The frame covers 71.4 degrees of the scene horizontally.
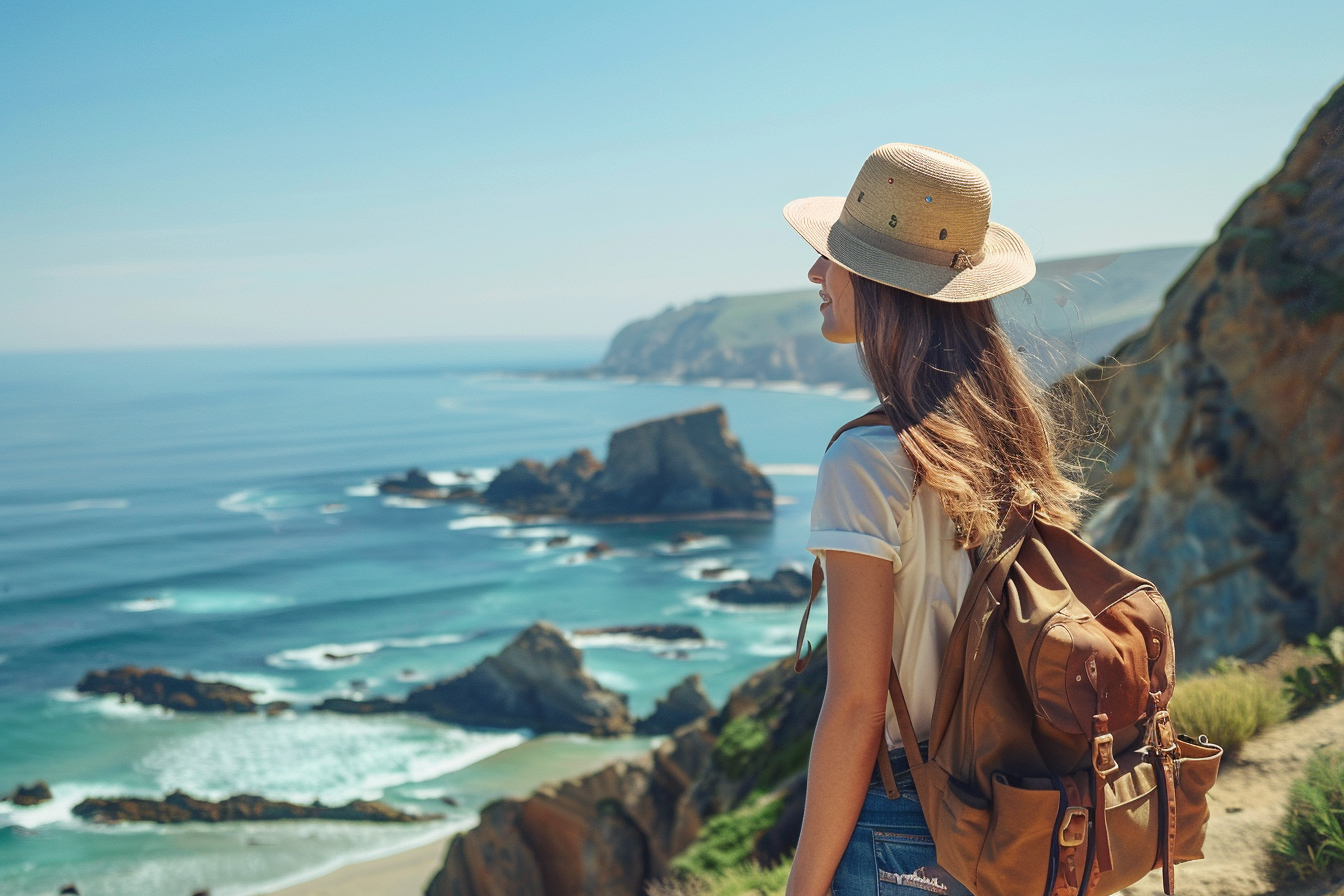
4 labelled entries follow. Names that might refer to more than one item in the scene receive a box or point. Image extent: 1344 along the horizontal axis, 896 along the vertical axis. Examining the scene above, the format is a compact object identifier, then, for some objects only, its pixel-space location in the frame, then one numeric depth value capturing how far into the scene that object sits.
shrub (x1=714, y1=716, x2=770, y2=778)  10.28
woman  1.64
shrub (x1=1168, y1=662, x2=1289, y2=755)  5.13
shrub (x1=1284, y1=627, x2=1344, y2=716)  5.66
